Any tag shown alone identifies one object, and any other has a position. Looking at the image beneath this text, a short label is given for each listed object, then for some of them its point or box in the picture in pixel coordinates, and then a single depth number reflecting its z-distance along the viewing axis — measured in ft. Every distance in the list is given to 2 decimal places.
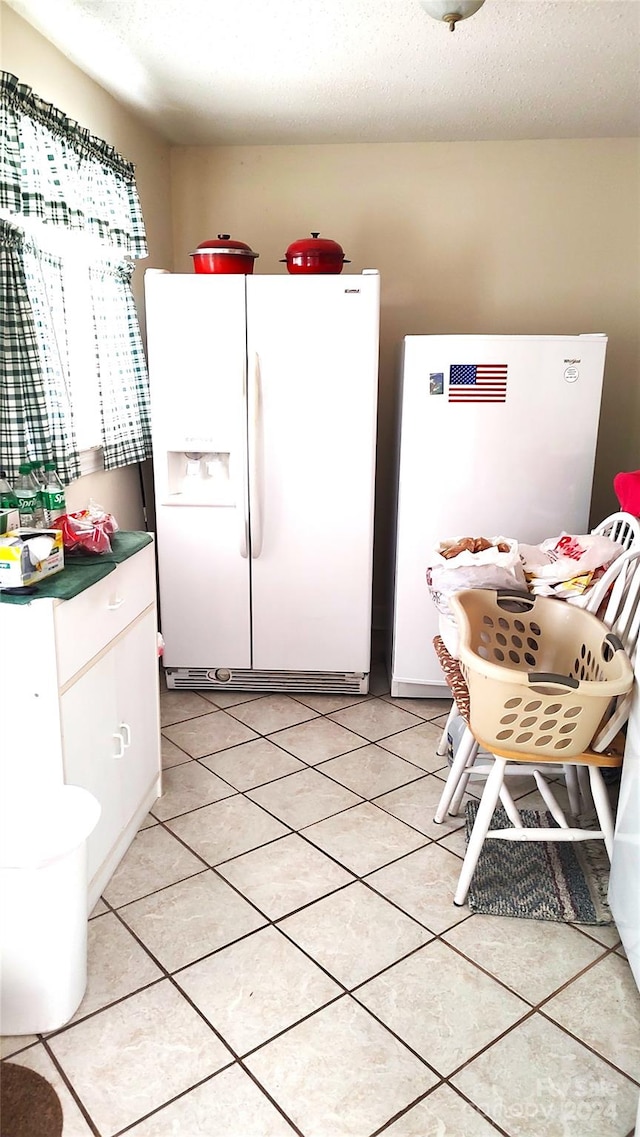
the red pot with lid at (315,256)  9.87
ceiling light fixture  6.62
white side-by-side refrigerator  9.68
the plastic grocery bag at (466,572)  7.84
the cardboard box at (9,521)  6.08
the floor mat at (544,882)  6.64
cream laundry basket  6.05
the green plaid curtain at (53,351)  7.74
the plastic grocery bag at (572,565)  7.76
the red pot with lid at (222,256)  9.73
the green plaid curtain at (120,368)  9.40
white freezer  9.55
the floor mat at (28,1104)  4.69
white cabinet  5.58
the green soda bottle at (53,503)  6.61
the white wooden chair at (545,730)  6.15
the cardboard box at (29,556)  5.56
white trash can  5.10
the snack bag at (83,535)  6.59
